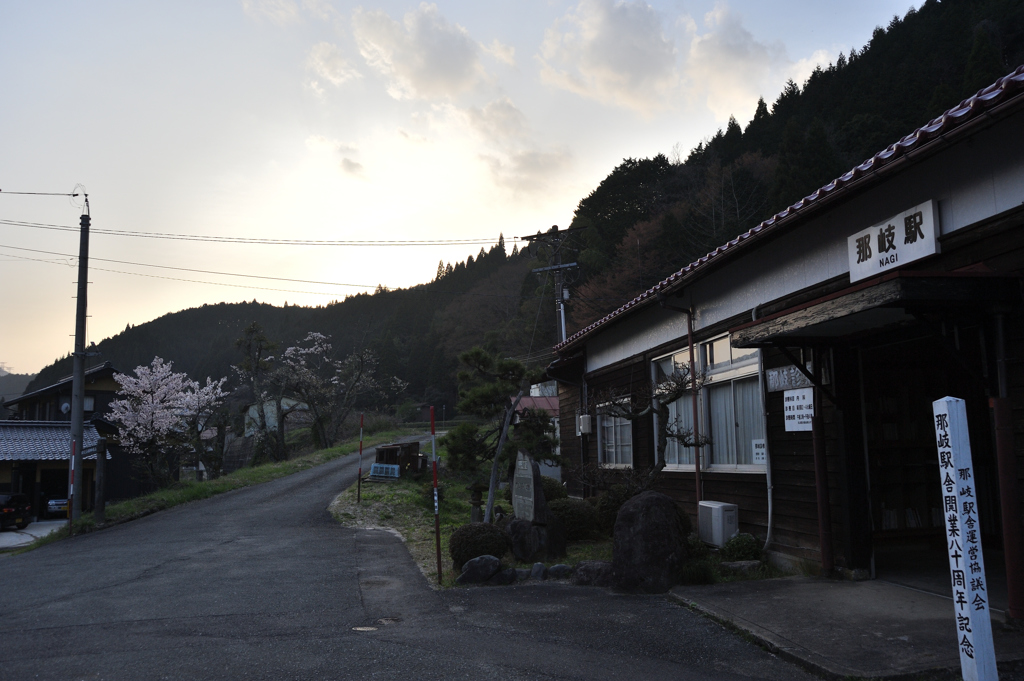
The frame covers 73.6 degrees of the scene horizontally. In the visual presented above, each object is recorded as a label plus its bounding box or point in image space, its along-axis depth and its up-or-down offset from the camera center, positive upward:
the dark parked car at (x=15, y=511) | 22.36 -2.62
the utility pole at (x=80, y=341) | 15.88 +2.11
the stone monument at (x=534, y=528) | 8.98 -1.46
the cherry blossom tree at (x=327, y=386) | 36.22 +2.08
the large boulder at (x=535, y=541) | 8.96 -1.61
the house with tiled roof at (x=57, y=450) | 27.30 -0.78
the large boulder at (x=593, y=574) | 7.21 -1.68
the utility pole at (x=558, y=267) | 23.44 +5.30
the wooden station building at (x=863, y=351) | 4.87 +0.63
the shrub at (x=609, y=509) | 10.54 -1.42
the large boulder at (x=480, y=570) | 7.81 -1.71
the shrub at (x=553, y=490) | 13.15 -1.39
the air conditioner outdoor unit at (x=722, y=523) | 8.43 -1.35
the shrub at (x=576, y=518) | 10.66 -1.55
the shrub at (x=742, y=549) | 7.85 -1.55
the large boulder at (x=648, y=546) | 6.84 -1.32
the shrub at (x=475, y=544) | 8.48 -1.54
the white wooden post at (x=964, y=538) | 3.27 -0.64
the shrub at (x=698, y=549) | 8.02 -1.58
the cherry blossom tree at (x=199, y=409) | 27.33 +0.78
